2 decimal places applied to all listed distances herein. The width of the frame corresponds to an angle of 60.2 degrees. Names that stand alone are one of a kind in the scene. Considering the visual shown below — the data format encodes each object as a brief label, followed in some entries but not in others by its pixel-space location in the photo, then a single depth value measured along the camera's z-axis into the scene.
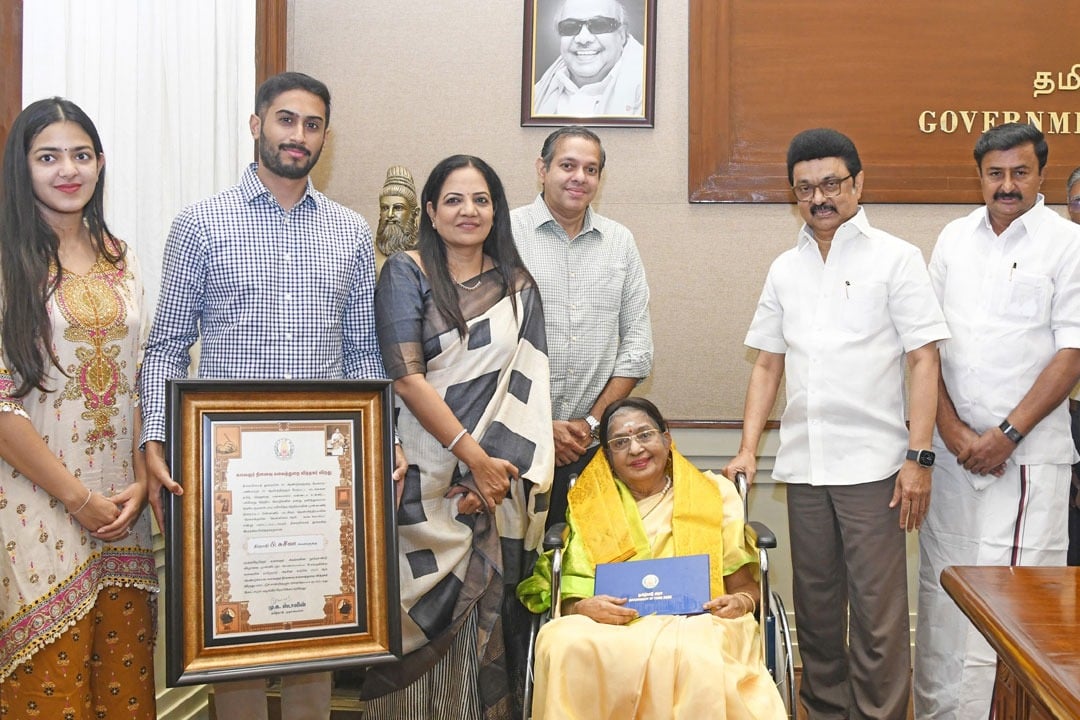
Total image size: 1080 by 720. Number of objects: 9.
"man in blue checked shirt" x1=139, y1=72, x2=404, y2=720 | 2.42
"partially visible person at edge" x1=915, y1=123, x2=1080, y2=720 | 2.79
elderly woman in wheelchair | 2.31
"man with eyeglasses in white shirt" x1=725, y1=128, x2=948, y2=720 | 2.81
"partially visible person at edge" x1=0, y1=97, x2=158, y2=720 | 2.11
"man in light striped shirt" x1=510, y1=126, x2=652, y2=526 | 3.04
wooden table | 1.23
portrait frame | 3.98
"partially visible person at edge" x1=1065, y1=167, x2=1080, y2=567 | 3.14
